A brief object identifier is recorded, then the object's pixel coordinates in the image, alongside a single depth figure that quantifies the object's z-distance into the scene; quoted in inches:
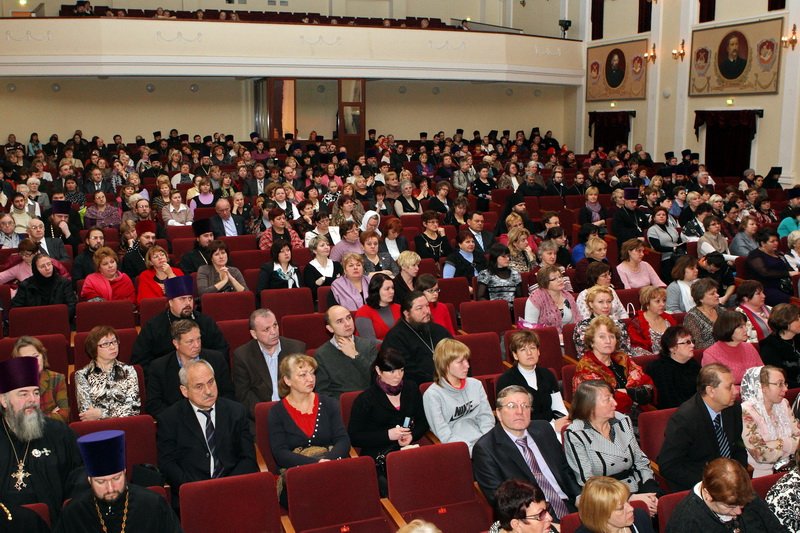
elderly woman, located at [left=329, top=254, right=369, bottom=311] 265.7
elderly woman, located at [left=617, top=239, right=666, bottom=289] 293.7
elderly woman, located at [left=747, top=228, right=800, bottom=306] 311.9
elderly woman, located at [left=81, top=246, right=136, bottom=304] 265.0
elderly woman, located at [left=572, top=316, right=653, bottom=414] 197.5
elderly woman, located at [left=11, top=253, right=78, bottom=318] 257.3
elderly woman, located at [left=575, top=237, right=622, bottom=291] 300.2
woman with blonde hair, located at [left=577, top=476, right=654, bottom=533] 126.3
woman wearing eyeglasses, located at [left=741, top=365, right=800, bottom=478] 179.6
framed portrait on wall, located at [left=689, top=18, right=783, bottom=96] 588.4
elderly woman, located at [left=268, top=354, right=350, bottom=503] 170.6
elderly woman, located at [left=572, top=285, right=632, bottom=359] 223.3
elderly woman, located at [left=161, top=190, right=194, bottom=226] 382.0
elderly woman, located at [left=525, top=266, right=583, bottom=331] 250.5
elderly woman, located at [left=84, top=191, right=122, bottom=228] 371.0
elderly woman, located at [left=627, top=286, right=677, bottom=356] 233.9
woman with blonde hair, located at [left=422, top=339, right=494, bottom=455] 179.5
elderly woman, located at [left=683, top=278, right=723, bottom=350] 236.5
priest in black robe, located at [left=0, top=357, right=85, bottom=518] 148.5
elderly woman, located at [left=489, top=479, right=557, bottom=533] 120.6
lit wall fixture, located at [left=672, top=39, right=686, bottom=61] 665.0
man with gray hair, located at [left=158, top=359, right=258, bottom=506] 166.6
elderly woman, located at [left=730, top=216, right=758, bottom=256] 348.2
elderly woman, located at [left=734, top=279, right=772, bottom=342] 246.4
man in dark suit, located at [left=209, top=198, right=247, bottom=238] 358.6
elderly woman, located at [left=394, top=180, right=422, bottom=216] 422.3
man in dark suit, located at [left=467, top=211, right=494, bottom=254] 338.6
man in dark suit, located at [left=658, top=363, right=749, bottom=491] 166.1
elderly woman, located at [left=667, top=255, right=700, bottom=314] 266.5
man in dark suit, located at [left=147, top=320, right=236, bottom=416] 191.8
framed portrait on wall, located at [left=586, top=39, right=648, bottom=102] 717.9
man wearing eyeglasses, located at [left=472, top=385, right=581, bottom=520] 159.6
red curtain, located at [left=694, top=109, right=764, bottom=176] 611.5
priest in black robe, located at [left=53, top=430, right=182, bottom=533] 128.9
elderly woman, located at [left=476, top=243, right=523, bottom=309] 286.8
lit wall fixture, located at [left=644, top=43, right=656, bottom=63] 695.1
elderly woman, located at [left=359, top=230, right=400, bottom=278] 303.0
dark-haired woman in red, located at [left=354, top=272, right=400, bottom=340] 234.7
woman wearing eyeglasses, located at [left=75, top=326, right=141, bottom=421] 185.3
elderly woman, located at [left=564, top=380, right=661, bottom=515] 161.9
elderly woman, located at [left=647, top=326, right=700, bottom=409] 201.6
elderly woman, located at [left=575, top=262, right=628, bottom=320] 254.8
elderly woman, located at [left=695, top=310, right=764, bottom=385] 209.3
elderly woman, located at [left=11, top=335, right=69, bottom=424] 176.6
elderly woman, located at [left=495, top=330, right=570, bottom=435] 191.0
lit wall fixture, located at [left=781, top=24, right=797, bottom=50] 564.1
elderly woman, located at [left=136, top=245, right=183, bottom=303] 269.9
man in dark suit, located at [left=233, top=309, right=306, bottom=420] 203.3
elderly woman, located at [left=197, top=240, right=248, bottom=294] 274.8
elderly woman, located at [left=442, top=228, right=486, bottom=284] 311.4
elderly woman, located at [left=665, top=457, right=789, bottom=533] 132.1
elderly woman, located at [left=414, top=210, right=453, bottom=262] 336.2
